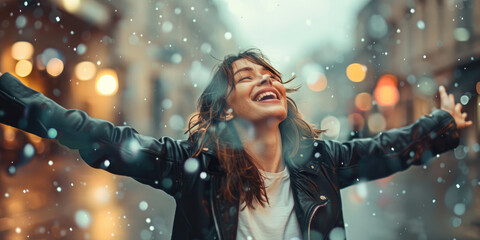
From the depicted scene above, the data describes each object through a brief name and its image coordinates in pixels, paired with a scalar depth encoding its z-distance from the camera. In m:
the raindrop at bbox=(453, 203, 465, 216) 4.71
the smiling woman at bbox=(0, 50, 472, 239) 1.37
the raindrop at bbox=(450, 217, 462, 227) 3.43
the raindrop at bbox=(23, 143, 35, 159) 7.31
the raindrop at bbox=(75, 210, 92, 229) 4.24
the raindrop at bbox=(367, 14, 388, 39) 4.49
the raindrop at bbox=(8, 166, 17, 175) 6.29
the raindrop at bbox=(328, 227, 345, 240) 1.54
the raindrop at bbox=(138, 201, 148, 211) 4.99
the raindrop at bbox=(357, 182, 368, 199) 5.25
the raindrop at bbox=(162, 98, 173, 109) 10.75
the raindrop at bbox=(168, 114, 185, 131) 11.95
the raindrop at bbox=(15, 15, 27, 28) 4.33
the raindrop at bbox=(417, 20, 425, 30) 7.27
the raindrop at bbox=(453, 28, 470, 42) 5.20
